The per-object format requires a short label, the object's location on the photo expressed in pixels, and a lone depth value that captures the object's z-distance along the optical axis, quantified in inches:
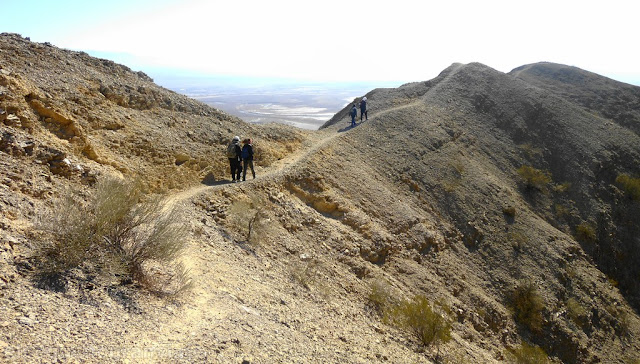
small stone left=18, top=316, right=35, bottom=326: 171.5
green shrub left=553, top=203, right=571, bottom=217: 908.8
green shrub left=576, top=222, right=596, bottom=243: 863.7
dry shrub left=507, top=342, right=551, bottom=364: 522.0
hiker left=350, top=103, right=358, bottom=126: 983.6
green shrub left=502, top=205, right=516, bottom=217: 823.7
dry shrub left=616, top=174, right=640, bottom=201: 1003.6
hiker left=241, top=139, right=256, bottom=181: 550.9
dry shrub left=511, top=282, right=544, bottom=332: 619.5
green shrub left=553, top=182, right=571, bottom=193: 975.0
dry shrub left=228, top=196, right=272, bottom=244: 423.2
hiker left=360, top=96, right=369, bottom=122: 1010.0
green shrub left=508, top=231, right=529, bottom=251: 753.0
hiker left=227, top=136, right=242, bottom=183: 549.0
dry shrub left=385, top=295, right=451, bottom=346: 390.3
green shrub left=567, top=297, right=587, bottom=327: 663.8
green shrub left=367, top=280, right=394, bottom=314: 430.9
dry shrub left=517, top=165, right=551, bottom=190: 949.2
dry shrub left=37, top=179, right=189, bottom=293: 226.4
